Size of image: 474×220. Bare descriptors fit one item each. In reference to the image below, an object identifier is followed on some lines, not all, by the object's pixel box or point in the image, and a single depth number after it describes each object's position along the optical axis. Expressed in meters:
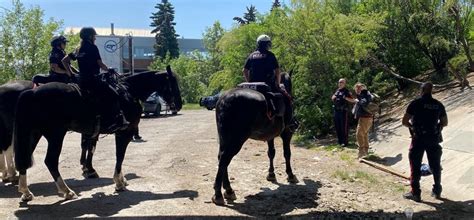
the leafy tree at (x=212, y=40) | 66.50
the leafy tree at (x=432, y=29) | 15.45
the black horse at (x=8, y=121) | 8.75
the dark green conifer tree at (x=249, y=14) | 71.56
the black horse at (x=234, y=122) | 7.50
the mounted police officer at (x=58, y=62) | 9.13
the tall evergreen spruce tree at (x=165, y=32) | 75.94
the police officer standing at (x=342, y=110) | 13.53
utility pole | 39.86
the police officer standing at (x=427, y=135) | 7.93
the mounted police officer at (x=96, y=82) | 8.23
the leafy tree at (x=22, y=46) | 28.09
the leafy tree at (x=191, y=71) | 60.03
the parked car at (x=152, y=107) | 32.94
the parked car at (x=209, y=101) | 30.41
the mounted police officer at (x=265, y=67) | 8.80
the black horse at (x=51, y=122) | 7.47
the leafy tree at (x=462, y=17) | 13.93
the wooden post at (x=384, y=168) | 9.61
